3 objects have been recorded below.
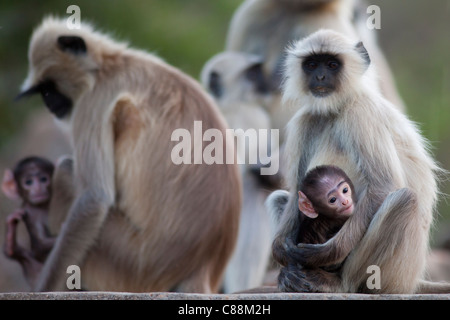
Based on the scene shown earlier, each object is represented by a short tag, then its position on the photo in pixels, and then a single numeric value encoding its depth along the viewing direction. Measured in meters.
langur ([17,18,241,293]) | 8.29
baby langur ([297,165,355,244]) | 5.47
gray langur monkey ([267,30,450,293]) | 5.48
